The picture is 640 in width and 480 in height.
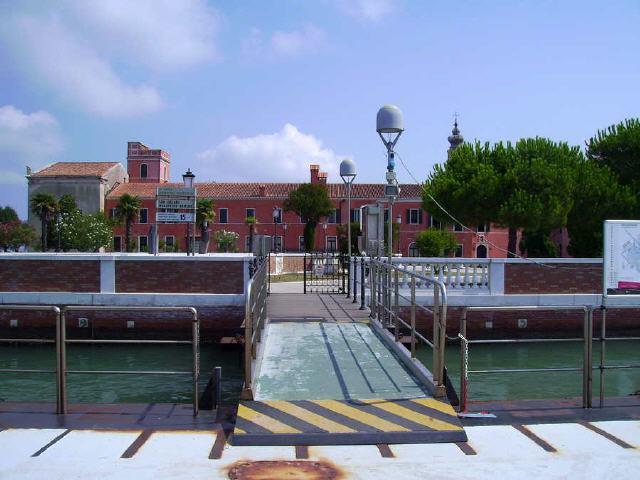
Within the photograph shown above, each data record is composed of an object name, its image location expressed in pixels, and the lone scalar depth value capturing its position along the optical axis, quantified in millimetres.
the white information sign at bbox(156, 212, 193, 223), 19750
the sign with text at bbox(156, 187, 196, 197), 19917
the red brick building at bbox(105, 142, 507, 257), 70706
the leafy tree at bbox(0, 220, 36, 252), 59281
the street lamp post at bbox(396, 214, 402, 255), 68062
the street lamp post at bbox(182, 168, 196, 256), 21859
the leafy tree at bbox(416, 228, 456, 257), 49031
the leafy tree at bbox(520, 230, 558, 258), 53688
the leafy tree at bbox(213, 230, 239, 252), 60241
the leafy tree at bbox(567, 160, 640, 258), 37656
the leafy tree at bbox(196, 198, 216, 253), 61281
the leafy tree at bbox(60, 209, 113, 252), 53031
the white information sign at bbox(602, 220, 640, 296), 9227
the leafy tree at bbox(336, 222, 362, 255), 46175
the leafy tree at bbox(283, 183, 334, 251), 69250
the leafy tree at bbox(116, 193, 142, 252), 65250
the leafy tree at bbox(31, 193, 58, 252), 58406
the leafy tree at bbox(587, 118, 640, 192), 39612
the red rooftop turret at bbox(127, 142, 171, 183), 84438
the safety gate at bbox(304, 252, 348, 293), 20358
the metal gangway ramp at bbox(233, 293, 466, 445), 5934
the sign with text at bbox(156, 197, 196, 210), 19953
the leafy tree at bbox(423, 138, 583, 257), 37062
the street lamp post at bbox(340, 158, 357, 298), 18750
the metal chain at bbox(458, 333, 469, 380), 6883
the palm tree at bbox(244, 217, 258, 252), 68525
